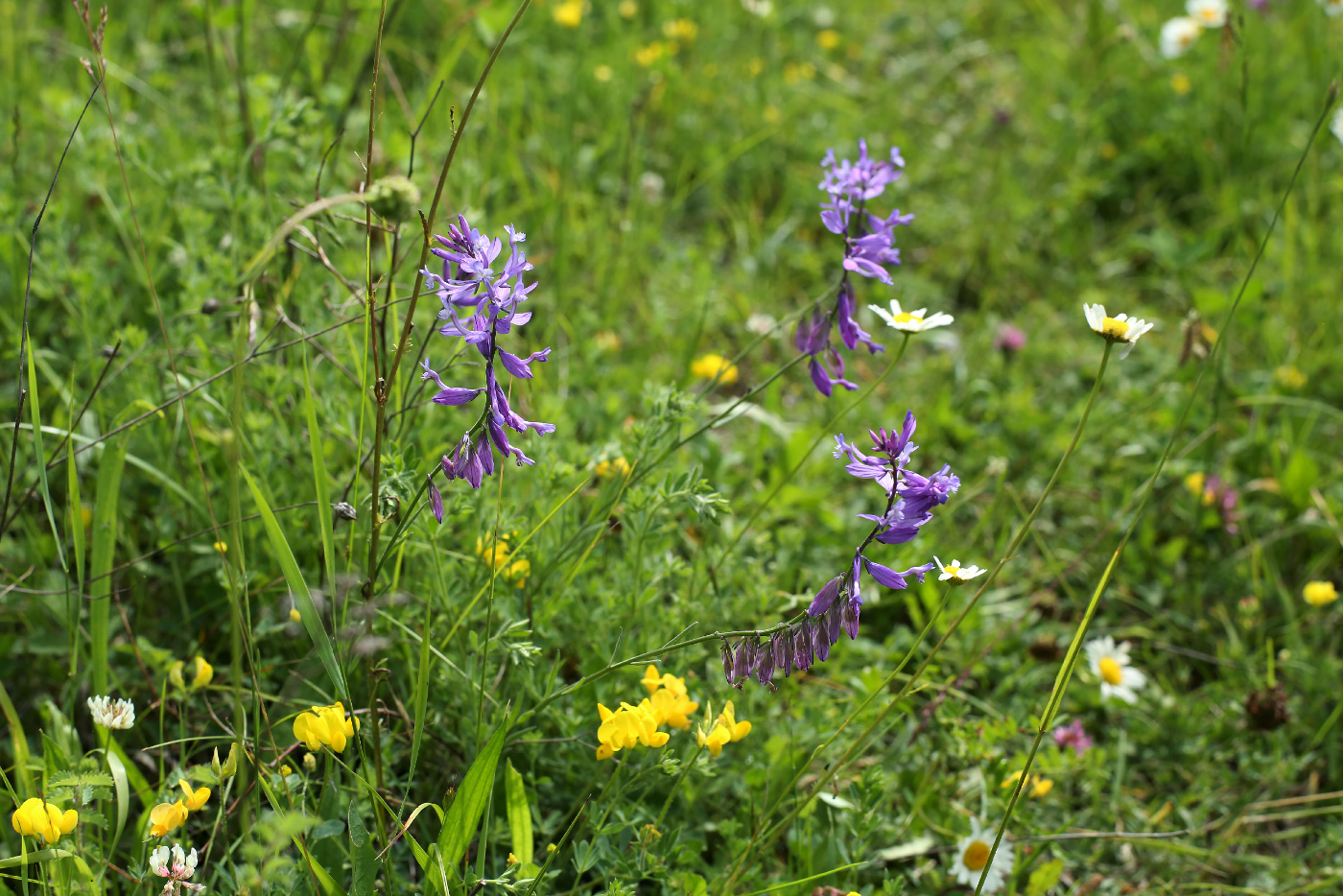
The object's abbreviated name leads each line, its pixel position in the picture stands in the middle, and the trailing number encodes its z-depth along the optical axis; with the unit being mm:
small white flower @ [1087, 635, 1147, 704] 672
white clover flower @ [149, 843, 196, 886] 534
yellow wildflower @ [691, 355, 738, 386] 758
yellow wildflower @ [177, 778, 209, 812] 543
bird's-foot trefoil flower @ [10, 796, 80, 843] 527
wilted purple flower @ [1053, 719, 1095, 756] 652
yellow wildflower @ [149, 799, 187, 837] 541
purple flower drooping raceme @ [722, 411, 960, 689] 532
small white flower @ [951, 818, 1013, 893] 608
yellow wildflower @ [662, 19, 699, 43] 1131
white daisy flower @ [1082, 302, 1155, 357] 551
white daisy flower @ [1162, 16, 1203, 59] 1171
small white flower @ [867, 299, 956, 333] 574
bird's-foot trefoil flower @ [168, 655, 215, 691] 582
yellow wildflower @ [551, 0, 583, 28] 1096
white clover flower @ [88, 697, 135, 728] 556
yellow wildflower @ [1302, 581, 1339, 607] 687
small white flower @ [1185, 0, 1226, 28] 1168
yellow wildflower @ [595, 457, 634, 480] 624
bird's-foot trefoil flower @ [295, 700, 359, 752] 541
